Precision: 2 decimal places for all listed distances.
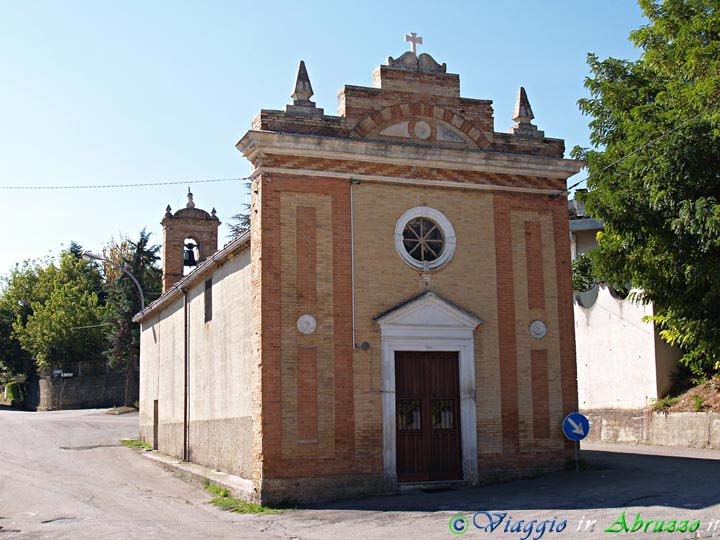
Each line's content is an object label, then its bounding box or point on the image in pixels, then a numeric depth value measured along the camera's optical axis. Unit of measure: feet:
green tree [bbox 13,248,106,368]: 175.32
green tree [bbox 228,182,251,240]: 158.04
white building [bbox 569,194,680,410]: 75.87
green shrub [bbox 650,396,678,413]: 72.69
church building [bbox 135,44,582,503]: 49.44
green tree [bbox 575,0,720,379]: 48.39
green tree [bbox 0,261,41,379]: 199.82
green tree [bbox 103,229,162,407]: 151.74
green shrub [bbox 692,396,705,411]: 68.69
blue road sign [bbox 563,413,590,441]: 49.36
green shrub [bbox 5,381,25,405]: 191.01
